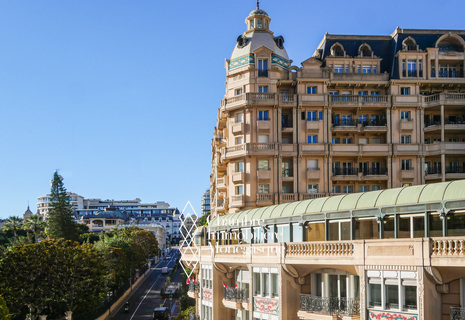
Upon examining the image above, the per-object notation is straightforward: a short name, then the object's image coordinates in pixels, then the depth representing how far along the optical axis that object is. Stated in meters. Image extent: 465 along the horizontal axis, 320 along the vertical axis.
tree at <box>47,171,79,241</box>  118.81
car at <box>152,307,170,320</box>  77.81
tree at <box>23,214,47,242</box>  121.81
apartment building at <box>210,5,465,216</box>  65.81
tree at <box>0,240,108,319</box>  59.97
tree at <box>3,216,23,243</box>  128.62
